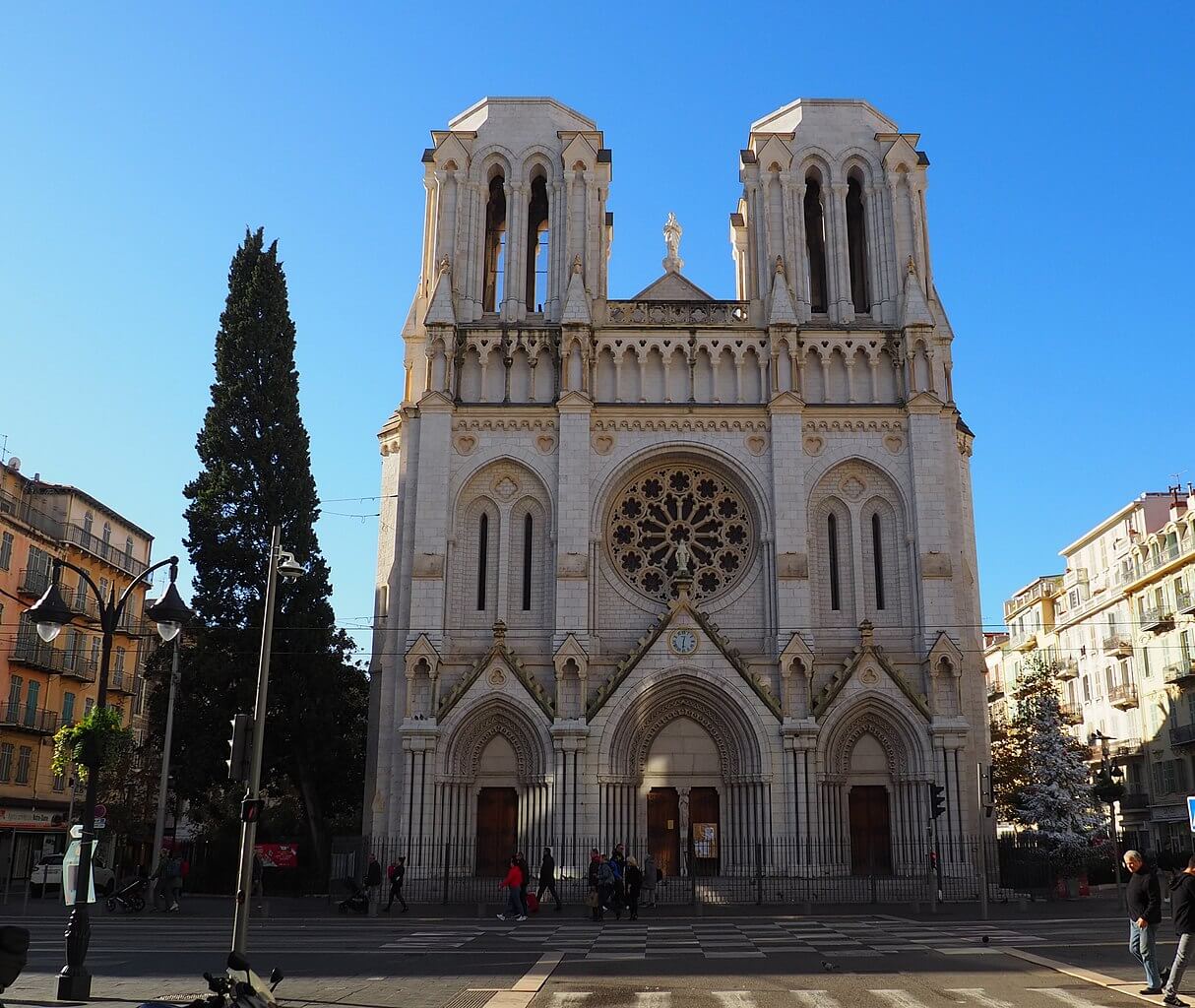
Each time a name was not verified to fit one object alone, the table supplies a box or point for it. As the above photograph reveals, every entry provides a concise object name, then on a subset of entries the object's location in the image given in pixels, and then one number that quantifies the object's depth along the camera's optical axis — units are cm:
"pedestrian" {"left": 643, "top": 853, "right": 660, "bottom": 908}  2844
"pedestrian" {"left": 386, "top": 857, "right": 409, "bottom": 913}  2820
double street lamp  1307
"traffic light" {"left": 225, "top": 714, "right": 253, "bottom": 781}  1470
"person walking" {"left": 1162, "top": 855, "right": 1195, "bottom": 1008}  1223
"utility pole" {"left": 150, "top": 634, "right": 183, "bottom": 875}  3285
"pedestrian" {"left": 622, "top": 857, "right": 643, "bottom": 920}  2494
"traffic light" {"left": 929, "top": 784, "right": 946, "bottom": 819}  2789
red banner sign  3769
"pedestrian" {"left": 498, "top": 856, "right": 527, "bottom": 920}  2467
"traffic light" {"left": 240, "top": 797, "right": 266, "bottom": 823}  1529
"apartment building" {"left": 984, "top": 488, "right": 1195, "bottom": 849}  4875
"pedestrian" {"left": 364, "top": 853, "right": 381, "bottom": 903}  2809
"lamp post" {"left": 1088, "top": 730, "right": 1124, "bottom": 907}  3234
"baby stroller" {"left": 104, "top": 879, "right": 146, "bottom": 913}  2956
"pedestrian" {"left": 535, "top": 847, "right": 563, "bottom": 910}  2764
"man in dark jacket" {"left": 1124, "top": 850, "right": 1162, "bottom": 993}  1286
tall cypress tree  3512
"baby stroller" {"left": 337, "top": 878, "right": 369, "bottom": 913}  2861
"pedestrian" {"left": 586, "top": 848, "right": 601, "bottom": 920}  2505
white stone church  3281
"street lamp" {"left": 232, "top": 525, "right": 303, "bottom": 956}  1425
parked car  3444
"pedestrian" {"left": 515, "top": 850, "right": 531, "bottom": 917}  2497
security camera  2002
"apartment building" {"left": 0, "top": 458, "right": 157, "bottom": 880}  4084
